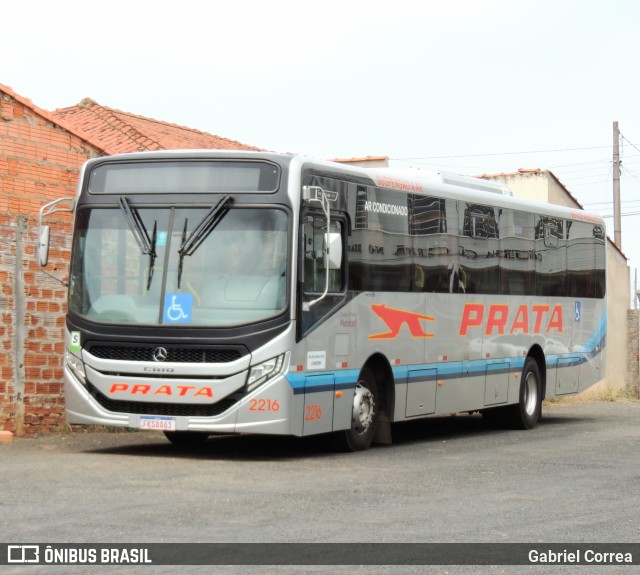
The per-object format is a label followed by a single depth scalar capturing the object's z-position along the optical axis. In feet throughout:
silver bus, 44.98
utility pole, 156.56
